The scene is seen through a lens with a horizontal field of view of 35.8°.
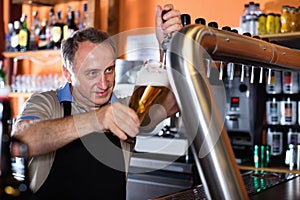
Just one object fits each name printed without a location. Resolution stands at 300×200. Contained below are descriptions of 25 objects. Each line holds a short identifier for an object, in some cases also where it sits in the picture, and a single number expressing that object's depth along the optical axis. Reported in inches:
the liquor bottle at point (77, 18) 154.0
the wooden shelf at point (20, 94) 154.5
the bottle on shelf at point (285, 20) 113.2
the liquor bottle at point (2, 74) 163.5
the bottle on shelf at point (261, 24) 115.9
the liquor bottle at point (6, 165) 27.0
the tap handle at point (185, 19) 30.3
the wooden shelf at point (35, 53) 151.6
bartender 57.1
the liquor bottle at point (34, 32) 161.2
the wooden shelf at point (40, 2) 161.6
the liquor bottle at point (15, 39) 162.9
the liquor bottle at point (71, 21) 153.3
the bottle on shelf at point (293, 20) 112.9
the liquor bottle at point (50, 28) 155.8
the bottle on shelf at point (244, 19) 118.7
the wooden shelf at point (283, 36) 107.7
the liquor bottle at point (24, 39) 161.2
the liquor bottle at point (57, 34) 153.3
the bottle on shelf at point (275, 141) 120.9
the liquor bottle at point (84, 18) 151.8
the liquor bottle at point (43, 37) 157.3
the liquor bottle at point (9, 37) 167.0
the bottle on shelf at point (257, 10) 118.3
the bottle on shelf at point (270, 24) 114.3
